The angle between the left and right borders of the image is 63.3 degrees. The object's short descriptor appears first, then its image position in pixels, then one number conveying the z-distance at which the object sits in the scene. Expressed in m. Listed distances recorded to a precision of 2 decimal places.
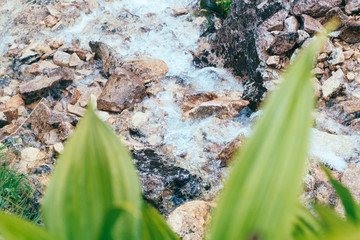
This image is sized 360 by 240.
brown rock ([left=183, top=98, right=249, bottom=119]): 3.30
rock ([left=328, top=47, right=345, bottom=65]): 3.10
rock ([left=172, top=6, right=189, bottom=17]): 5.75
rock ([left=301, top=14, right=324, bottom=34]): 3.43
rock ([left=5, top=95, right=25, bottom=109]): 3.86
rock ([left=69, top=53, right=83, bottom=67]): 4.68
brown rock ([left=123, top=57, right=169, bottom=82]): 4.31
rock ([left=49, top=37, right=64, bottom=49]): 5.00
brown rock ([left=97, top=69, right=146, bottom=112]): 3.79
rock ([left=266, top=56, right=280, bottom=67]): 3.39
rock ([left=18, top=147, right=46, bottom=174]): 2.89
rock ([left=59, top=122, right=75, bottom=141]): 3.21
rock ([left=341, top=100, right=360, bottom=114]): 2.79
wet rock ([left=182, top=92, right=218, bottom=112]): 3.64
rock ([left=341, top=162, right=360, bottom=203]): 2.04
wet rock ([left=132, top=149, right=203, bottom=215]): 2.30
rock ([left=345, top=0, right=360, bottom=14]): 3.40
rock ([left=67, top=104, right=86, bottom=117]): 3.68
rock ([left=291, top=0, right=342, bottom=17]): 3.54
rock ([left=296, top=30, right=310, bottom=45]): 3.36
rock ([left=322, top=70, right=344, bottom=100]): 2.97
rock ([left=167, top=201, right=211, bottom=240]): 1.76
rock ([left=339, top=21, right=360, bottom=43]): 3.19
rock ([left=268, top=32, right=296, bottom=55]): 3.38
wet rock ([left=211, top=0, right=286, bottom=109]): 3.55
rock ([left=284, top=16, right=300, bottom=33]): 3.58
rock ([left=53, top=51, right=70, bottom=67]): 4.67
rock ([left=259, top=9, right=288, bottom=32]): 3.75
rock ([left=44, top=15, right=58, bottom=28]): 5.44
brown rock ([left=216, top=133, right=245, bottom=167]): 2.68
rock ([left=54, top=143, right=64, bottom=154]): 3.06
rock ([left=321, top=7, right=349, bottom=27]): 3.37
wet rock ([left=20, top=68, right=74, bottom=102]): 3.98
